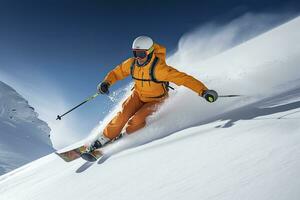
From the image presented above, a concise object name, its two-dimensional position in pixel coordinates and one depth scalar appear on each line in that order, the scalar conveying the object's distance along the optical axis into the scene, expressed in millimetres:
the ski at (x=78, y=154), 6027
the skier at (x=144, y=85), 6660
